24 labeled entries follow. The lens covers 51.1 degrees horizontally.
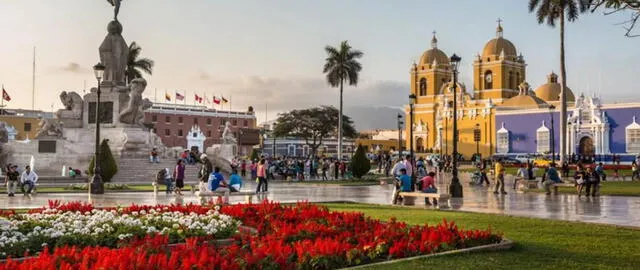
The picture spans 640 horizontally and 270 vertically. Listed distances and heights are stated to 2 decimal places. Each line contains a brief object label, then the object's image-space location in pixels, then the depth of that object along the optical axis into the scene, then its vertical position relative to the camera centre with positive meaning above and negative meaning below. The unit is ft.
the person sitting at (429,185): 56.39 -1.52
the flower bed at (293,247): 20.08 -2.92
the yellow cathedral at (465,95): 250.16 +29.55
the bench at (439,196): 52.65 -2.31
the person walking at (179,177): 66.95 -1.19
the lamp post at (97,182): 66.54 -1.77
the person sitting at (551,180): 72.69 -1.31
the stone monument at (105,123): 99.96 +6.47
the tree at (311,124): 261.44 +16.80
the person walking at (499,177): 73.67 -1.01
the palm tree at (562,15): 127.94 +30.01
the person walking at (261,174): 68.28 -0.83
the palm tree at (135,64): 169.68 +25.82
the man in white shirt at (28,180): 69.97 -1.68
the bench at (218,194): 53.31 -2.36
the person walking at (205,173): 64.71 -0.80
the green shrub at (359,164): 112.16 +0.44
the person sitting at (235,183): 60.70 -1.58
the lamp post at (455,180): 65.92 -1.24
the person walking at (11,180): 66.39 -1.61
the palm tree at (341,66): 179.22 +27.01
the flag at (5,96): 215.10 +22.02
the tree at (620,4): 20.35 +5.07
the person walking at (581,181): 68.18 -1.29
